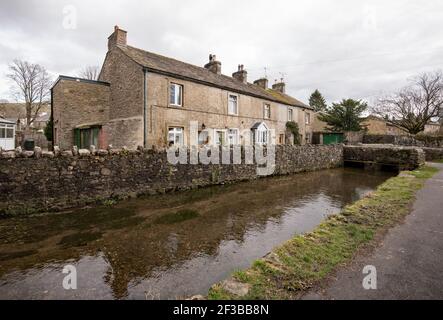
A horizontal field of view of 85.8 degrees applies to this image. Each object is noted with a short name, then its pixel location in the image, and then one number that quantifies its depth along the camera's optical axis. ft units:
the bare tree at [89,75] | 140.26
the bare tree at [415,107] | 121.70
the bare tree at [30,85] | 119.28
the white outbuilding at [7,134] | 75.31
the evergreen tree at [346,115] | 110.42
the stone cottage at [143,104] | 50.16
